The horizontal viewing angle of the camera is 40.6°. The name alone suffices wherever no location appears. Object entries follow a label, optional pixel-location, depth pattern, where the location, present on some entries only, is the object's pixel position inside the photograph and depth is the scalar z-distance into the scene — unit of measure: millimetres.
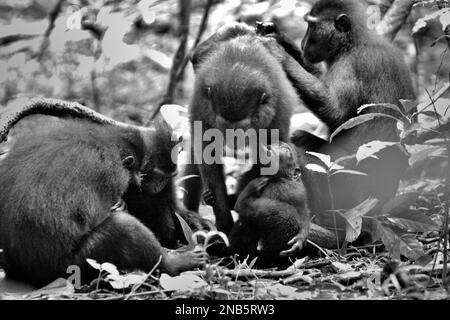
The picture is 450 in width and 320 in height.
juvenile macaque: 4508
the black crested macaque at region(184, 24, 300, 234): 4668
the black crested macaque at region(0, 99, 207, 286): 4000
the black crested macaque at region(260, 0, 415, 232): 5406
